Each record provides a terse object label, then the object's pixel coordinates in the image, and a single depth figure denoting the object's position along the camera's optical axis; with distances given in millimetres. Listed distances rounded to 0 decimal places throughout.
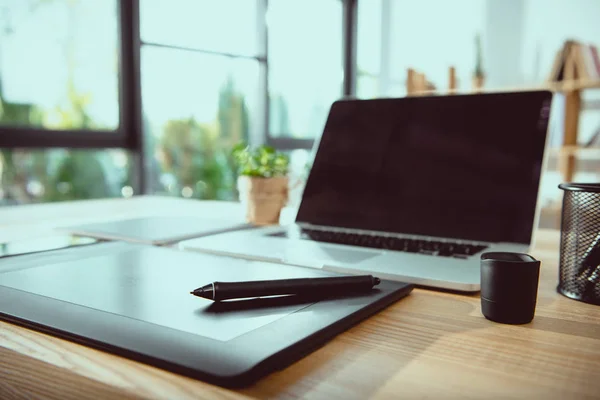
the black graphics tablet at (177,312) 401
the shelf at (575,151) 2863
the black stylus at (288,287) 515
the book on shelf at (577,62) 2869
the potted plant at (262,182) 1186
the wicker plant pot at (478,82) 3318
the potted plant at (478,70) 3305
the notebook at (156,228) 911
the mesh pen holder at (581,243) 586
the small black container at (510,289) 519
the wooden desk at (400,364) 374
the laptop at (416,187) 819
